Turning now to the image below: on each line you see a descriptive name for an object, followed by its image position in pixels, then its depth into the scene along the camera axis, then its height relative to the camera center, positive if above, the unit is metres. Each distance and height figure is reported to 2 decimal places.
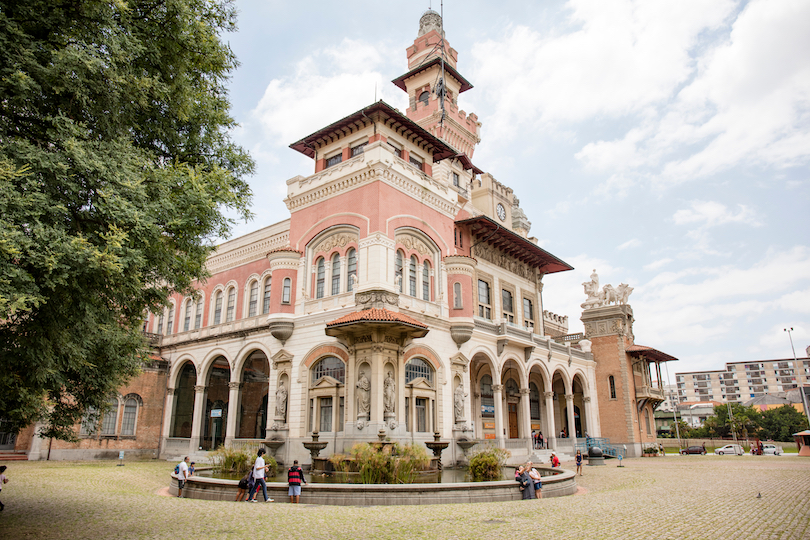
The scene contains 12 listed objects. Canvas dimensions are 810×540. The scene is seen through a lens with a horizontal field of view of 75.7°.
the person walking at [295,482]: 13.77 -1.50
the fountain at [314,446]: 19.32 -0.82
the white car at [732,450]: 46.94 -2.60
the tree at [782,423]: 72.44 -0.17
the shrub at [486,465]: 17.23 -1.37
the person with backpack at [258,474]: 13.79 -1.30
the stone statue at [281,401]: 24.20 +0.99
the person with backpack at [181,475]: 14.95 -1.44
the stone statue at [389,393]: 21.64 +1.18
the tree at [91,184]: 7.71 +3.89
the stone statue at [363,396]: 21.45 +1.07
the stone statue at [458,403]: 24.74 +0.90
